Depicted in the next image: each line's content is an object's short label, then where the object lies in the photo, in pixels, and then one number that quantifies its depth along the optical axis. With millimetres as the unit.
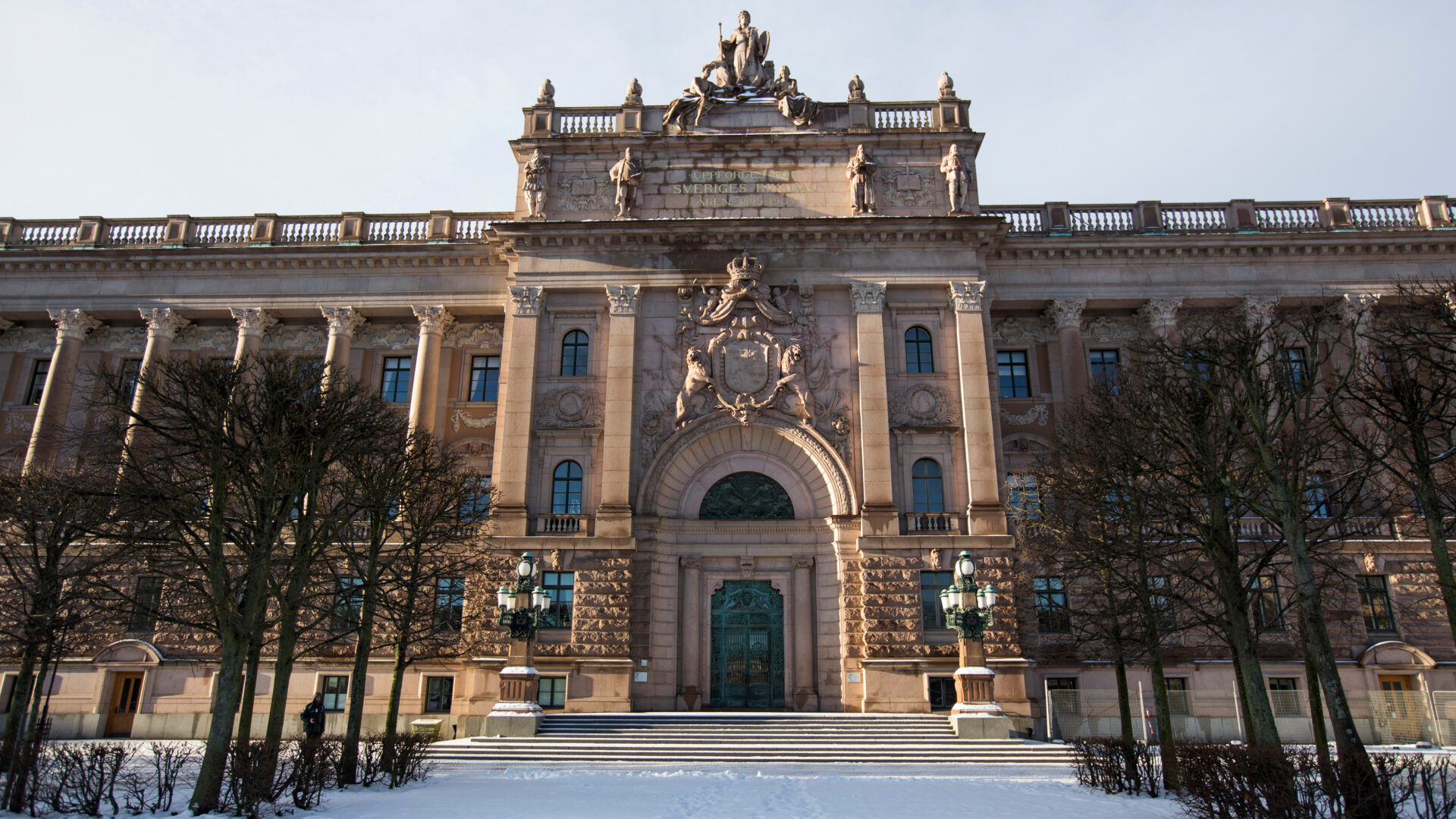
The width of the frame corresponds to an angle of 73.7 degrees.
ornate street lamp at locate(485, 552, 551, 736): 26141
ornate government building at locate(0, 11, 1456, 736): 31875
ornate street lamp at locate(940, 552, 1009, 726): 26047
